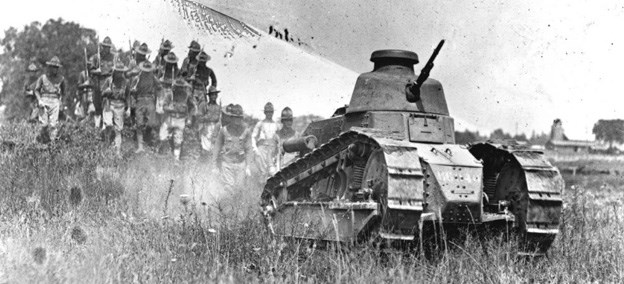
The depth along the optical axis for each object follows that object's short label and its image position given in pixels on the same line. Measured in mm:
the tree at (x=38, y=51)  40625
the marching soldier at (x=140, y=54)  17453
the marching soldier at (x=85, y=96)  18378
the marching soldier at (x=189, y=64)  17391
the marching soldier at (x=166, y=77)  16844
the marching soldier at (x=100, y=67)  18203
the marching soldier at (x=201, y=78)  17375
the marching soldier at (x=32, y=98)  16516
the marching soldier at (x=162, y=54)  17781
